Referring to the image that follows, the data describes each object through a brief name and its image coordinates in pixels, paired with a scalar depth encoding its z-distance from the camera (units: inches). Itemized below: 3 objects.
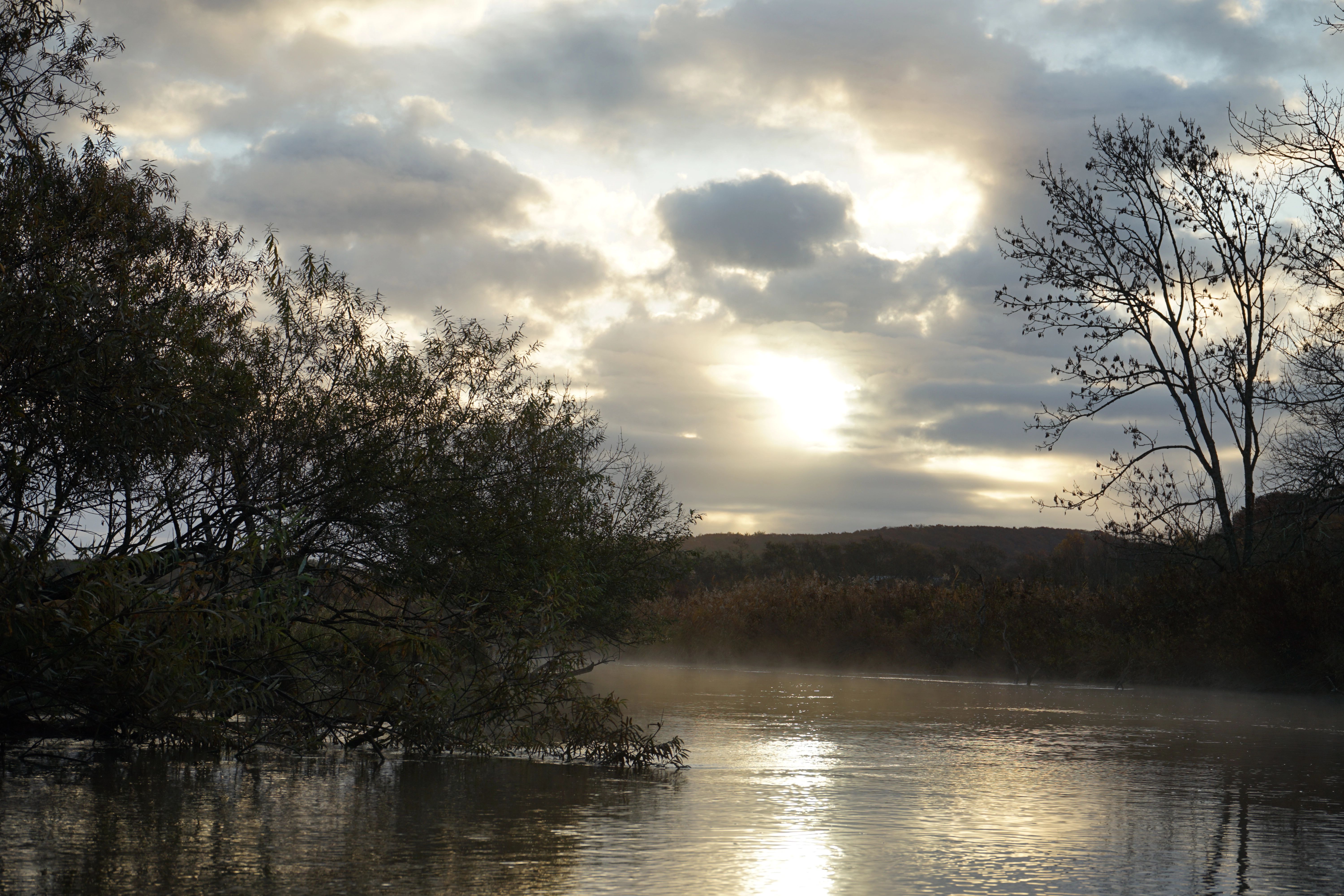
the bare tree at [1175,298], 1041.5
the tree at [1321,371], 893.8
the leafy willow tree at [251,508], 371.2
